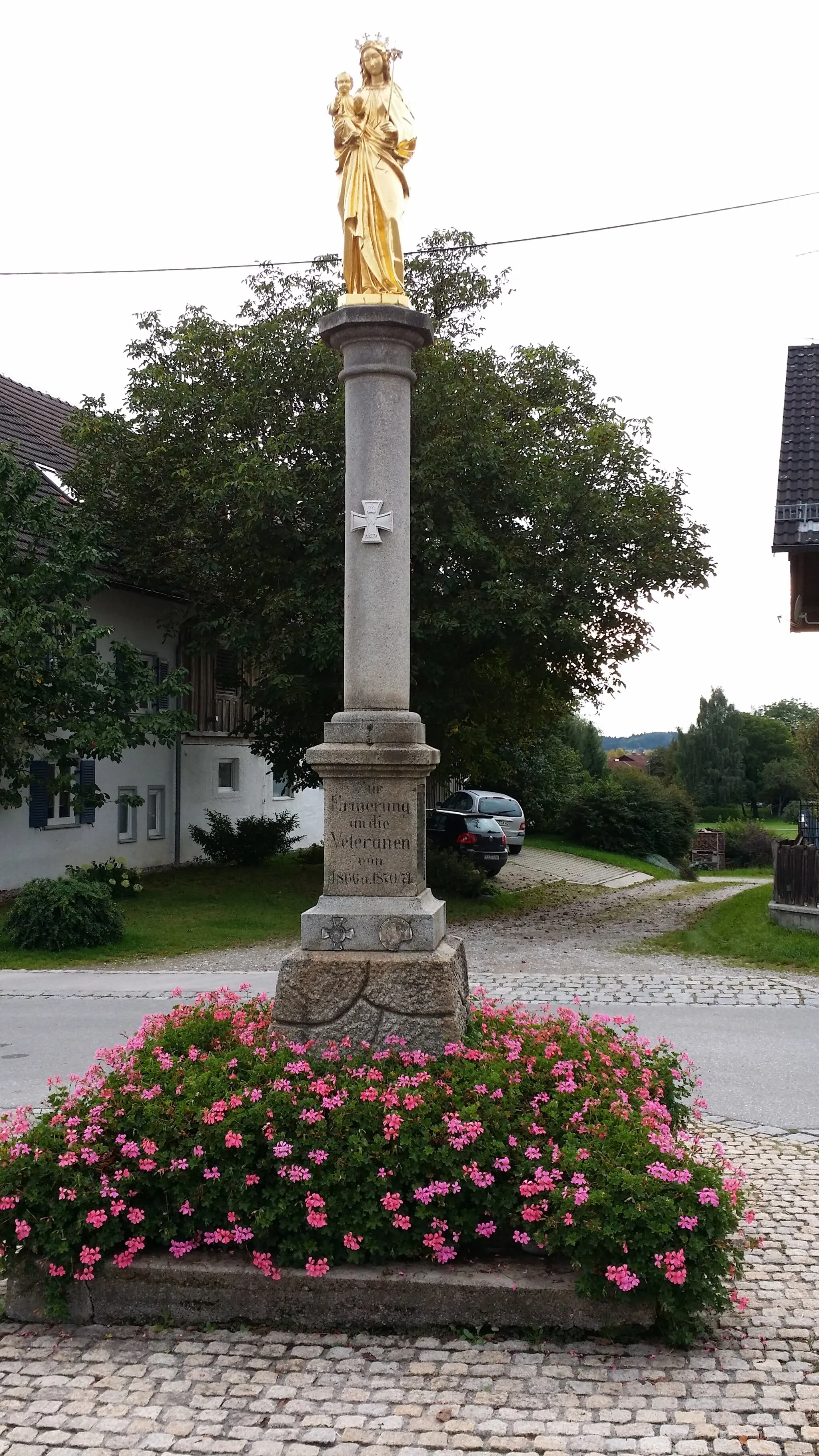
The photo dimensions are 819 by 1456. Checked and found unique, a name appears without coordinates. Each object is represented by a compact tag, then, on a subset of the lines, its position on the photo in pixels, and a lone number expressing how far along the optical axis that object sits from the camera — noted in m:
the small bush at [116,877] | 19.83
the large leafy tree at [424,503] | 17.61
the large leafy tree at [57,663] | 16.38
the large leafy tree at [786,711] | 88.38
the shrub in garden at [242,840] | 24.89
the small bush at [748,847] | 42.28
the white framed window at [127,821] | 24.17
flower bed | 4.53
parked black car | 23.53
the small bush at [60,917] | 15.22
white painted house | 21.41
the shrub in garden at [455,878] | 20.88
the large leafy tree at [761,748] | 67.69
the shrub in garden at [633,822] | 37.03
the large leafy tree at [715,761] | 64.75
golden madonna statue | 6.68
